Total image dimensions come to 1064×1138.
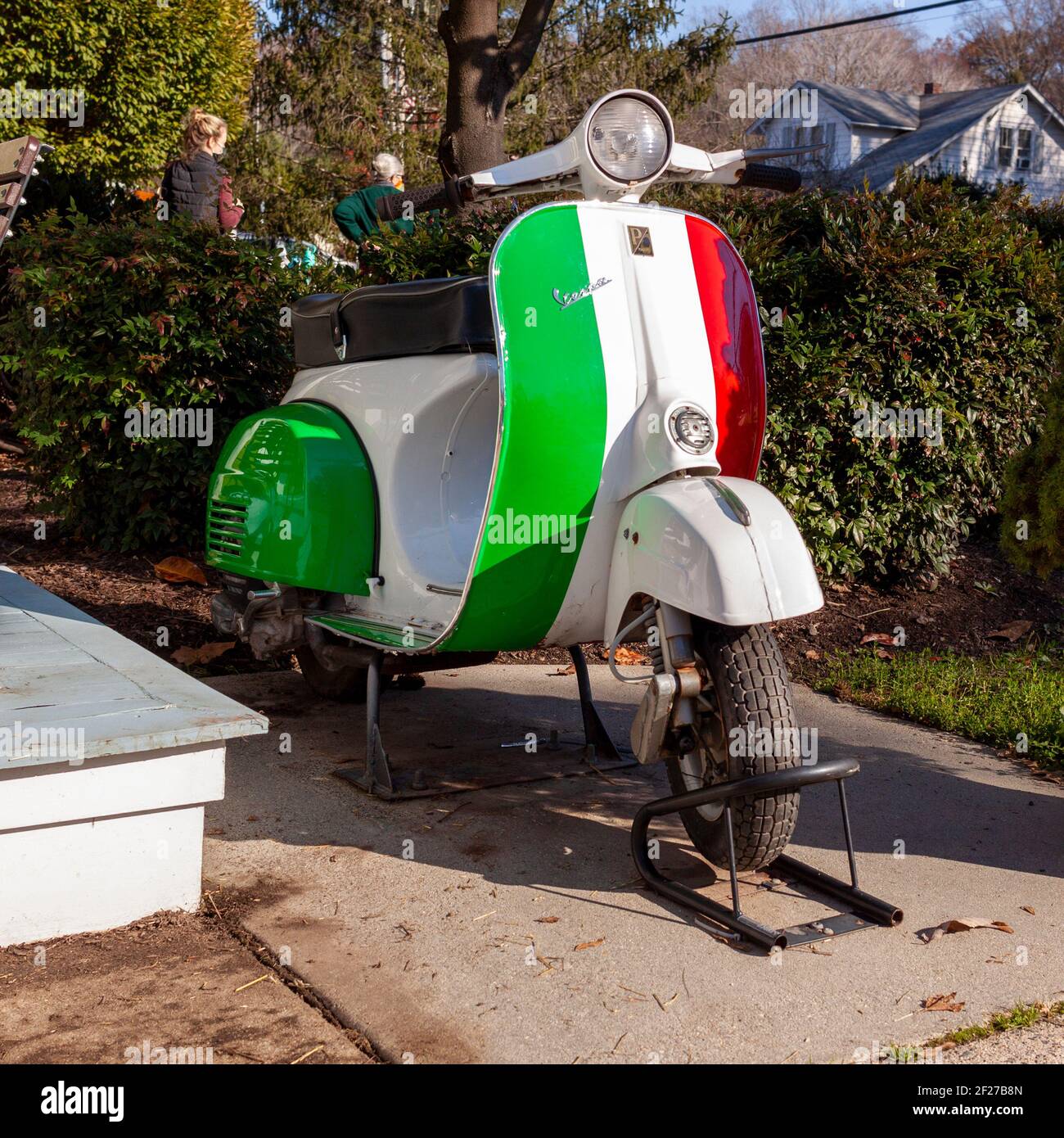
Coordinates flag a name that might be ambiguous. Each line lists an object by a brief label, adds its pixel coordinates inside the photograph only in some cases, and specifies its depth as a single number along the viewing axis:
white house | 33.72
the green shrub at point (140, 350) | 5.32
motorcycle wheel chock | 2.62
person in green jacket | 5.71
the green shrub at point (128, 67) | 12.18
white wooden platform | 2.51
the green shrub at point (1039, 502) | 3.31
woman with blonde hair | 6.73
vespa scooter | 2.75
